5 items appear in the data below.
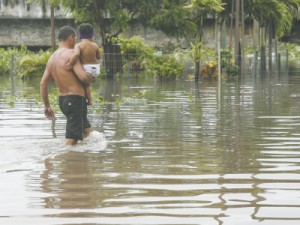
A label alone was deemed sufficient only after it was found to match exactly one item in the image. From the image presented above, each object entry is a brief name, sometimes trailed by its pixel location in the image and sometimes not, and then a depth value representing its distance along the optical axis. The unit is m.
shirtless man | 10.77
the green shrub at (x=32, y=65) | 37.24
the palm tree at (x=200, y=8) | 32.30
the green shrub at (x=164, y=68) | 32.50
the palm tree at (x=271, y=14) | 40.41
